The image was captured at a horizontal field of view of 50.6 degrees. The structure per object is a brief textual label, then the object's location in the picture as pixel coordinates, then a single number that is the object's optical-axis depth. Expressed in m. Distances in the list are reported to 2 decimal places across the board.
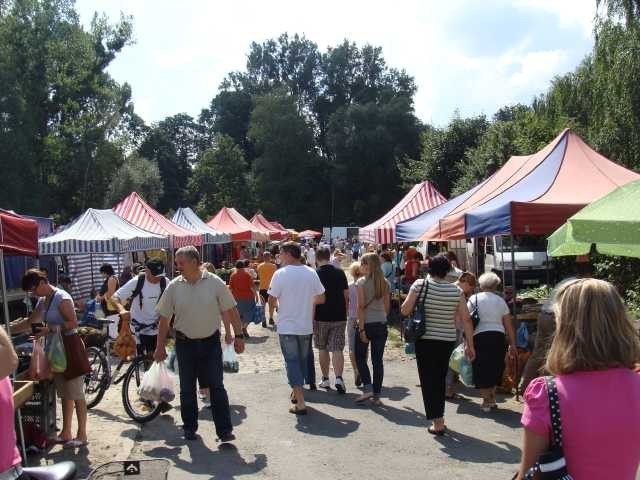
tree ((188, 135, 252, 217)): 57.06
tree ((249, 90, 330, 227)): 59.66
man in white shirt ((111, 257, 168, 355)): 7.74
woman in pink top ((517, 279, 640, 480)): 2.33
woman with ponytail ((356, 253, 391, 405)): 7.86
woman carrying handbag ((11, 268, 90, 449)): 6.18
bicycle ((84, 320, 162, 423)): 7.45
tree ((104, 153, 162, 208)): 47.75
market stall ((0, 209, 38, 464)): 5.95
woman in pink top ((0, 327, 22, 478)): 2.81
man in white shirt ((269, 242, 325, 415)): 7.47
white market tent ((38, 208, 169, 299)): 14.17
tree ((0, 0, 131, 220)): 34.28
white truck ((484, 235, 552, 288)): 19.31
